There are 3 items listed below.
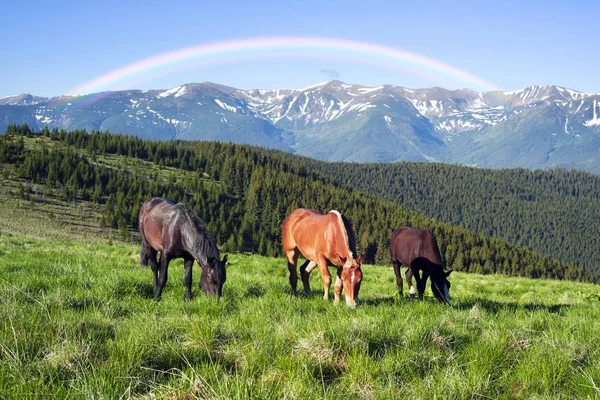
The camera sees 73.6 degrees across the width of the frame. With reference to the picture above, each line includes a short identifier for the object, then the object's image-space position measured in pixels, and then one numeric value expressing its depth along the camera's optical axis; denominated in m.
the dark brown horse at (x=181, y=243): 8.71
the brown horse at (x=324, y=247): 8.10
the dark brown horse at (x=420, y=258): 11.38
